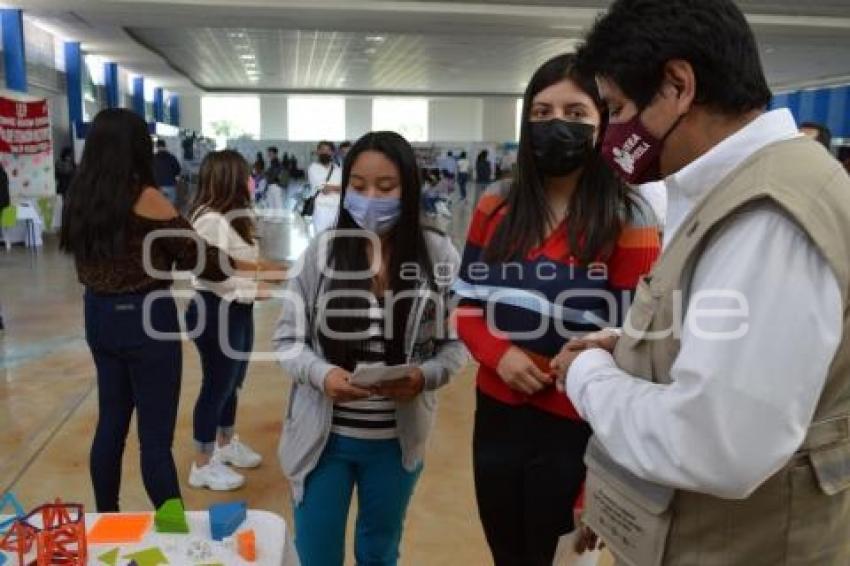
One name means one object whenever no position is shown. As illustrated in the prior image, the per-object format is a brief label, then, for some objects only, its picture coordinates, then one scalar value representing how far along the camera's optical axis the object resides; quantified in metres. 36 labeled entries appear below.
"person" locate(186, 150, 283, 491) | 2.91
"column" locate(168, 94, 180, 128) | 28.08
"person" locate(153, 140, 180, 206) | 10.81
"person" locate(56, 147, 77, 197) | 11.91
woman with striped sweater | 1.52
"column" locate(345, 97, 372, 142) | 30.94
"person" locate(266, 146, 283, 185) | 16.09
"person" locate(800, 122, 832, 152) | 4.35
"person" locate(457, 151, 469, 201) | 19.31
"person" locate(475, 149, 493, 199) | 22.31
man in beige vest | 0.76
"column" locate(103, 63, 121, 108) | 17.88
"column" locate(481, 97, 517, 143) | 29.41
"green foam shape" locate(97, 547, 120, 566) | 1.23
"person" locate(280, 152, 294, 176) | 20.45
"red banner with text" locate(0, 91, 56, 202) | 9.51
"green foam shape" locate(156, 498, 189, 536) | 1.32
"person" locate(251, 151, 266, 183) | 13.88
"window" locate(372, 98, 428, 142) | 31.91
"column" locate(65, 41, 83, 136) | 14.36
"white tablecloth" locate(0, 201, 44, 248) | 9.61
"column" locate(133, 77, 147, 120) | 21.19
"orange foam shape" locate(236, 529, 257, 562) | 1.26
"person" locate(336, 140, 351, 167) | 8.52
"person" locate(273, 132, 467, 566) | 1.69
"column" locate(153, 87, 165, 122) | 24.68
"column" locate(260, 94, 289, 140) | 30.69
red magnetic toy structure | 1.18
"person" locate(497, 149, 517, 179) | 21.44
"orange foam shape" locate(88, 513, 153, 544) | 1.29
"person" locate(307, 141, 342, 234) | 6.34
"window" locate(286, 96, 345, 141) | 31.42
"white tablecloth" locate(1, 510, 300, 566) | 1.25
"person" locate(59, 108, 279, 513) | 2.08
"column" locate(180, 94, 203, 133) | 29.41
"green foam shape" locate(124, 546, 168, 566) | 1.22
